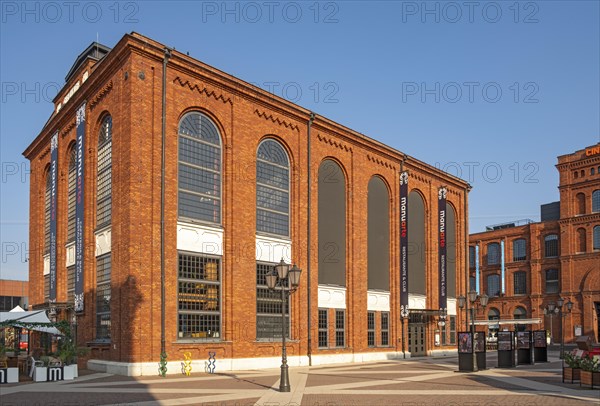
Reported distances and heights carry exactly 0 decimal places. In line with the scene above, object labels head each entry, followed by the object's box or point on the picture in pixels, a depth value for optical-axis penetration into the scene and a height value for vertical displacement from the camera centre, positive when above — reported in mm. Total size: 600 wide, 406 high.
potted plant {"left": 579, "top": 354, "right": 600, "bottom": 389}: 20969 -3460
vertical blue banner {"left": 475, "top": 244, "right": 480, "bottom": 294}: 80312 +414
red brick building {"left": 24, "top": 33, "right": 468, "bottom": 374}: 28141 +2592
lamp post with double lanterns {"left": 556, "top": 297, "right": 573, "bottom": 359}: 43719 -2748
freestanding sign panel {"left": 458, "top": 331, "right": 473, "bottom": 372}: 29500 -3873
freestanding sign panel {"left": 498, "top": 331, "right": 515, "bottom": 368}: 32594 -4220
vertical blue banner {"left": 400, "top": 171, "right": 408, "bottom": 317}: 43875 +1505
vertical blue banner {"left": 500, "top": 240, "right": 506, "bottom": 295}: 76738 +369
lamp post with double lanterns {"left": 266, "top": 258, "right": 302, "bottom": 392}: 20812 -443
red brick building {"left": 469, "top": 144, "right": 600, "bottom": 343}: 66250 +670
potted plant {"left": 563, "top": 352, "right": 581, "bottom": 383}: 22609 -3653
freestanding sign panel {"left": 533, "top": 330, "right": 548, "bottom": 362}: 36406 -4622
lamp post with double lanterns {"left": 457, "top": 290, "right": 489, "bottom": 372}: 29312 -1918
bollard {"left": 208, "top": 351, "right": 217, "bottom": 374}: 28891 -4250
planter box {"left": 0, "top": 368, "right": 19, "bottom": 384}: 24719 -3998
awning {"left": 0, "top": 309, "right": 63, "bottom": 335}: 27094 -2138
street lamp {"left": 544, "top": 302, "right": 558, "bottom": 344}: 47412 -3402
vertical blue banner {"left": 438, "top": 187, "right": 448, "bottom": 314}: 48688 +1270
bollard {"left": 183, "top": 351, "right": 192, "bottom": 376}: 27781 -4118
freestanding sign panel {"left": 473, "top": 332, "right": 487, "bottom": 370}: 30625 -3959
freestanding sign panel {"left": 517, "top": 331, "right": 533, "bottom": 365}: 34719 -4511
